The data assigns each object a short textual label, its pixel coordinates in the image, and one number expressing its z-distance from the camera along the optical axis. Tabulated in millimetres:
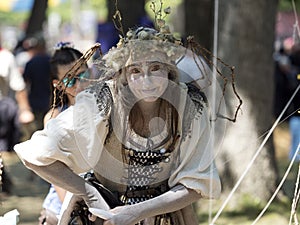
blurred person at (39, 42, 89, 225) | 9330
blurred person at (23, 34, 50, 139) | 22927
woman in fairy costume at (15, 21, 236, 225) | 7482
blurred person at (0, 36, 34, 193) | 18726
